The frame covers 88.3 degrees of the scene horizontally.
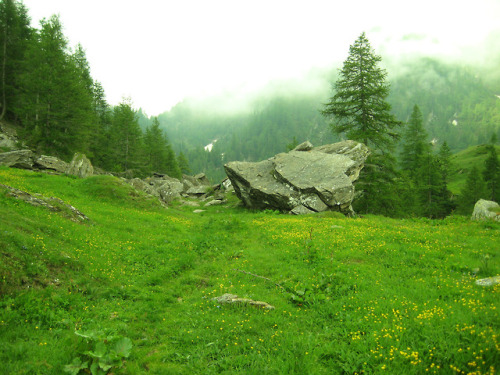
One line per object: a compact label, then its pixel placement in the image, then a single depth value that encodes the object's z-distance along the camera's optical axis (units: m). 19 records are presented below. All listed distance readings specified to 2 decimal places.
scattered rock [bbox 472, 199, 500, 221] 20.37
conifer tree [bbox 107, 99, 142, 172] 60.00
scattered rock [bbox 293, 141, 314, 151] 34.84
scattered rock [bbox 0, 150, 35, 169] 27.45
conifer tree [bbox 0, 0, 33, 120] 43.53
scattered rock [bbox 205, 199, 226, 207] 36.00
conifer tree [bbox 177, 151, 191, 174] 101.86
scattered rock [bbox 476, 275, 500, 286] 8.17
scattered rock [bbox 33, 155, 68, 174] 29.94
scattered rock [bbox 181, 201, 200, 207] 37.04
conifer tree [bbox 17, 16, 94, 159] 35.09
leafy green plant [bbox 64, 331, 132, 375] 5.22
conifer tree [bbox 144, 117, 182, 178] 78.19
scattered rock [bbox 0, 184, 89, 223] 13.48
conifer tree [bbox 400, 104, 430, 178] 59.88
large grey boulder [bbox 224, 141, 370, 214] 25.03
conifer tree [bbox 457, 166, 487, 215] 54.59
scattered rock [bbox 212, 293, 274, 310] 8.37
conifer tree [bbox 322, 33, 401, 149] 29.33
